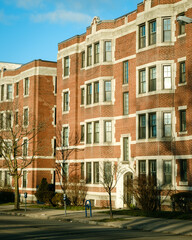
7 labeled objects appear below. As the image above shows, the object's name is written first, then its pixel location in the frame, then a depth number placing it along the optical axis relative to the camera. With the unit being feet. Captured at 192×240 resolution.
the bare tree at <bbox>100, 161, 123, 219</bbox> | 112.16
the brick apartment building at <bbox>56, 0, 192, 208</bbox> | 98.07
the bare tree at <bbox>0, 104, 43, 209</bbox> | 115.34
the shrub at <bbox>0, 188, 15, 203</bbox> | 152.46
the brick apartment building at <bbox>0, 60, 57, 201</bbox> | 150.20
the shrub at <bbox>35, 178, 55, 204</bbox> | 129.08
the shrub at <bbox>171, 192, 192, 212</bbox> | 89.05
